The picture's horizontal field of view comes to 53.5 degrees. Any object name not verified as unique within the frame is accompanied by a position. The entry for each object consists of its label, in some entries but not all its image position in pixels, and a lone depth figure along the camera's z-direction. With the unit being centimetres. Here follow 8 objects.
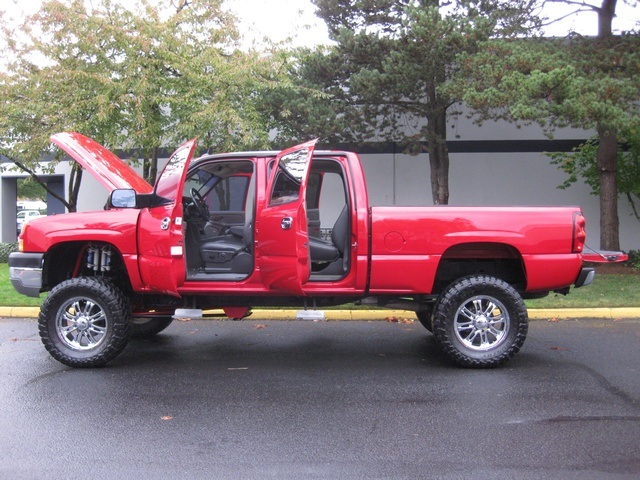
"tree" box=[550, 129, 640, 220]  1470
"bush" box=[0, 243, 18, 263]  1719
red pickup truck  598
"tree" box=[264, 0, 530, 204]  1234
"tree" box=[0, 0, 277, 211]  1160
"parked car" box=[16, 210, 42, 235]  3180
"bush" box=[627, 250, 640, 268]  1403
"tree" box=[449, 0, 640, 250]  1039
